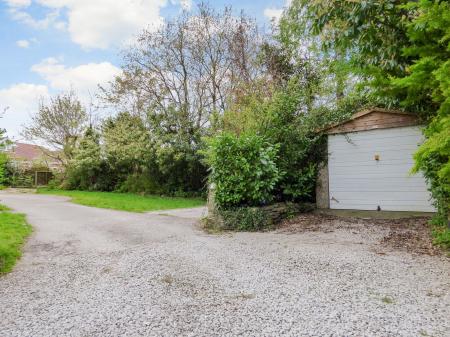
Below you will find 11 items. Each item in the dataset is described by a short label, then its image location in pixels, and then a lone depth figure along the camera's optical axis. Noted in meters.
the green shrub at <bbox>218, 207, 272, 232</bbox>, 7.21
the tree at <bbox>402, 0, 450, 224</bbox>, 3.63
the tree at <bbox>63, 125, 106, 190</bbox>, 20.02
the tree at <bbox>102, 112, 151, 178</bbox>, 16.42
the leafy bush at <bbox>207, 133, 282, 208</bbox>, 7.36
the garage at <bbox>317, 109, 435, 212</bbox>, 8.11
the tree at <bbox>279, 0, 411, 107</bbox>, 5.96
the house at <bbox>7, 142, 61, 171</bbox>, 22.91
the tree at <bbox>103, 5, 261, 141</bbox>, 16.38
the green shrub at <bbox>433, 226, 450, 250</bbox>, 5.03
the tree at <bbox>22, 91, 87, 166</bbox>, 21.78
